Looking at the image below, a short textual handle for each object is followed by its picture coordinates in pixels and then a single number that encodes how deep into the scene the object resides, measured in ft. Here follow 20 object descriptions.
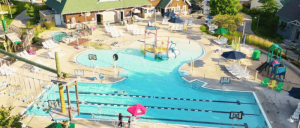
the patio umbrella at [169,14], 139.86
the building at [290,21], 123.77
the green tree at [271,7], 150.92
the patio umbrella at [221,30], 109.60
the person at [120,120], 59.06
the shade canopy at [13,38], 93.76
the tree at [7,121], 44.66
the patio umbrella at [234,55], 85.51
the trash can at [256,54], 96.81
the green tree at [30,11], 145.69
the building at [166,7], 152.21
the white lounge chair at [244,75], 83.20
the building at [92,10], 130.41
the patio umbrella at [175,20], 127.03
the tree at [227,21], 117.70
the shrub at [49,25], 129.09
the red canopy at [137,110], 58.49
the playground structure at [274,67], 81.66
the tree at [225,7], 138.51
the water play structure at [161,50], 99.09
